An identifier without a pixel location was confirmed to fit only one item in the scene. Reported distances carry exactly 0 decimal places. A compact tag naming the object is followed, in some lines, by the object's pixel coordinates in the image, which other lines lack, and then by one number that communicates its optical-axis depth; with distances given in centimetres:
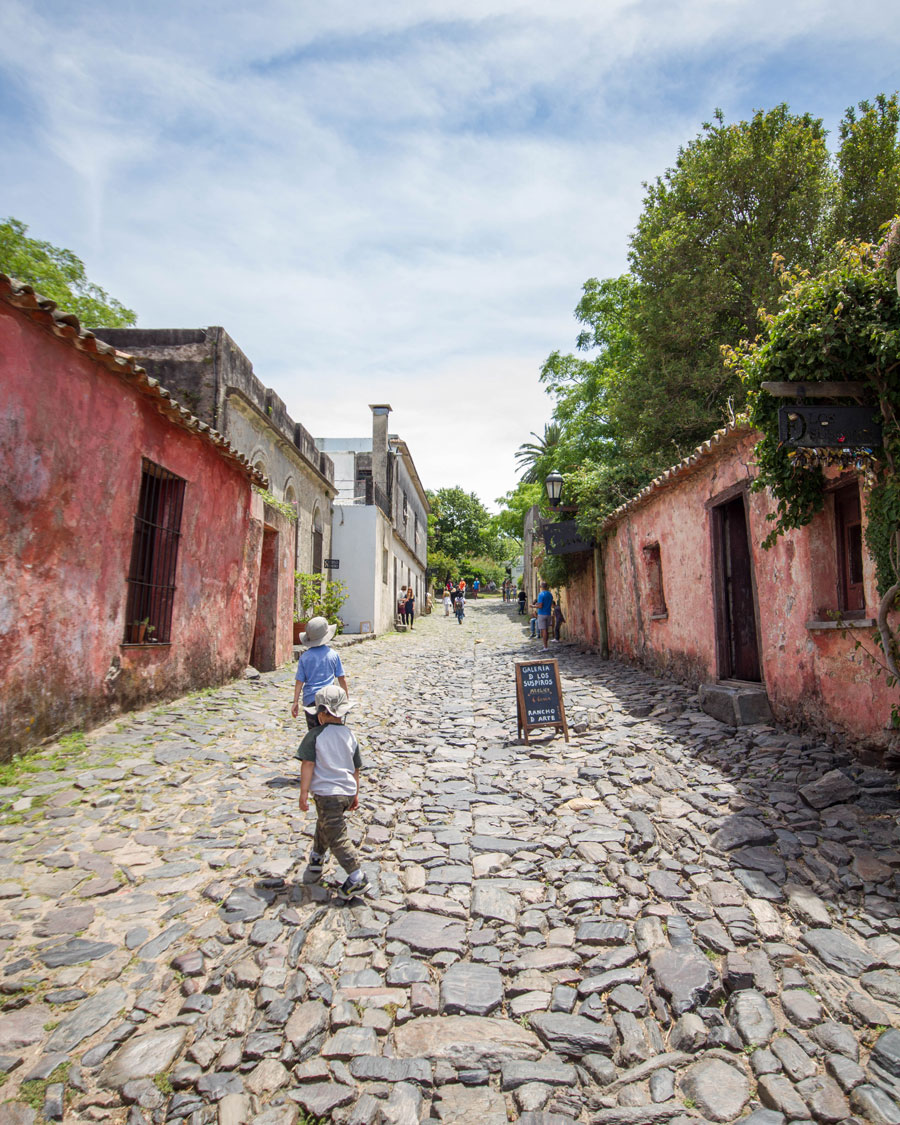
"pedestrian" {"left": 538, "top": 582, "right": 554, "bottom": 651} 1638
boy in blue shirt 493
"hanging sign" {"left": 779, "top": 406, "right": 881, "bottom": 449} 498
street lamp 1511
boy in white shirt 378
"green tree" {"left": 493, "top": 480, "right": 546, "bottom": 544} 4398
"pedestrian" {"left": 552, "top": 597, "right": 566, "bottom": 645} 1931
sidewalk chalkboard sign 726
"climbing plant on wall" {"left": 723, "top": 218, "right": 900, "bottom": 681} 484
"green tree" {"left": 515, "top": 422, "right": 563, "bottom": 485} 3959
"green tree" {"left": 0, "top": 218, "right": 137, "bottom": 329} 2228
